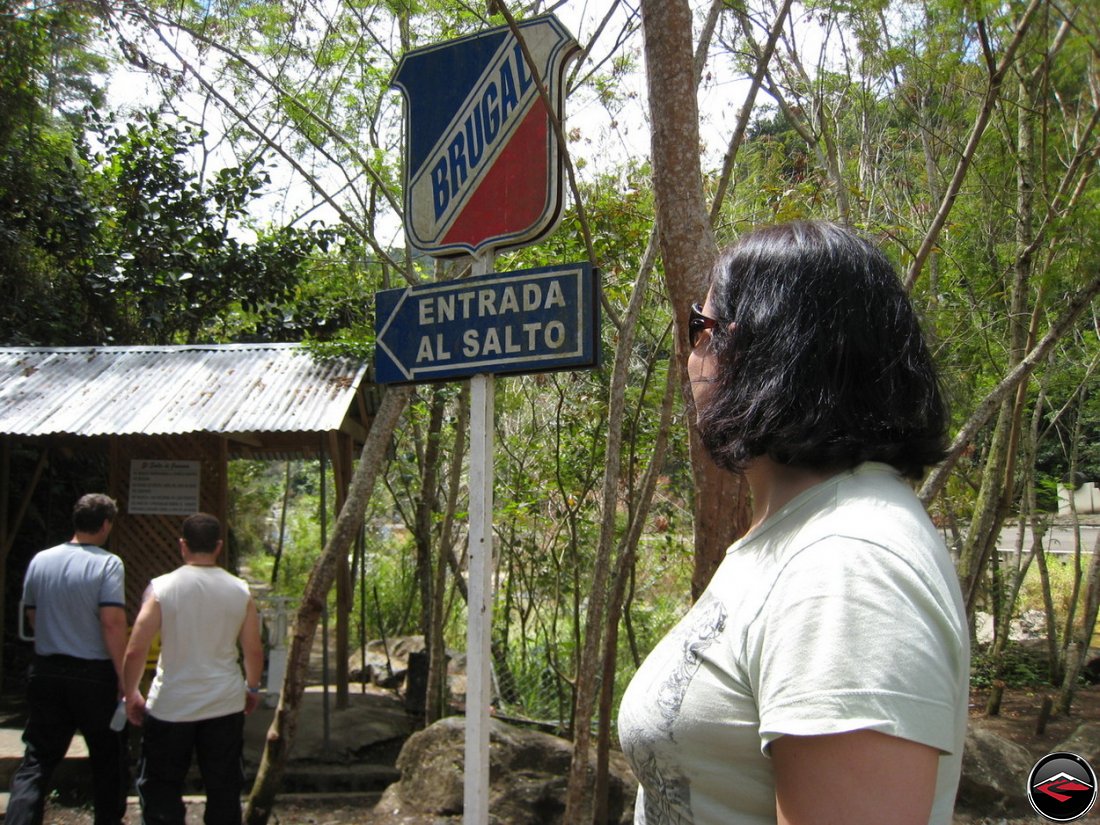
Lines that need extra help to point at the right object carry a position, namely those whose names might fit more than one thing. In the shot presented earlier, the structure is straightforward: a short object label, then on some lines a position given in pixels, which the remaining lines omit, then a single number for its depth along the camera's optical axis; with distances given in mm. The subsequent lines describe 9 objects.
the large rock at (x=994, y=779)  5699
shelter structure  6473
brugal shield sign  2875
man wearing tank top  4262
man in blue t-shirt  4629
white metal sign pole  2627
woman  989
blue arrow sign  2559
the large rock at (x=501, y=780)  5547
